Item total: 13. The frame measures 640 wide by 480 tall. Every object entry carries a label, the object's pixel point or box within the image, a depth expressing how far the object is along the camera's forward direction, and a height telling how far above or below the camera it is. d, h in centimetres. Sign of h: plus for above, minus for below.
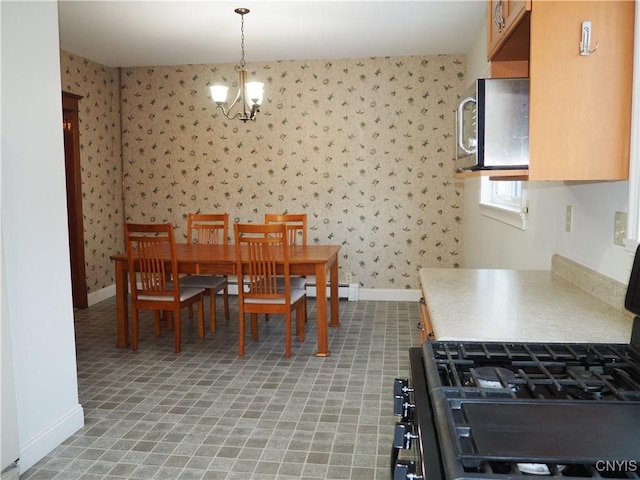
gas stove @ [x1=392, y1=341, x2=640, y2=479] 84 -41
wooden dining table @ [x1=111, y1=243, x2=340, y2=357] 392 -56
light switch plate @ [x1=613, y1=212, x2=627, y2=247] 184 -15
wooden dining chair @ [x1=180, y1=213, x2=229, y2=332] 452 -74
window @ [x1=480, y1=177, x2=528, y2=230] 334 -11
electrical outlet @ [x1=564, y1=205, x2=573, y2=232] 242 -15
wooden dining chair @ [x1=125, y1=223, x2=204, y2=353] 397 -62
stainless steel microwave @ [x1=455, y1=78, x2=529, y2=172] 181 +21
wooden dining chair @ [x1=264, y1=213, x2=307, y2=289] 444 -32
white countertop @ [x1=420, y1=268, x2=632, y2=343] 156 -41
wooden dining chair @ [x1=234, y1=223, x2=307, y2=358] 379 -60
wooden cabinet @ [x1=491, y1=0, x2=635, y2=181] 165 +29
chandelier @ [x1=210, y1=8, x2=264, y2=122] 410 +78
